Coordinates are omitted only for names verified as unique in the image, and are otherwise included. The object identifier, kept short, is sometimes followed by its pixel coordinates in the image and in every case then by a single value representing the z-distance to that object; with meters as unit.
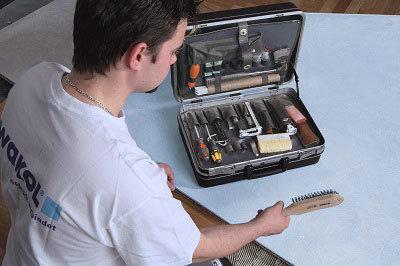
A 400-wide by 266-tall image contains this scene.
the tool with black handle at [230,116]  1.52
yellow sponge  1.43
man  0.81
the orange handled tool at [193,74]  1.52
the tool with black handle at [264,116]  1.50
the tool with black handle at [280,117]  1.48
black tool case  1.43
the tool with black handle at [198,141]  1.44
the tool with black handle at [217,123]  1.48
